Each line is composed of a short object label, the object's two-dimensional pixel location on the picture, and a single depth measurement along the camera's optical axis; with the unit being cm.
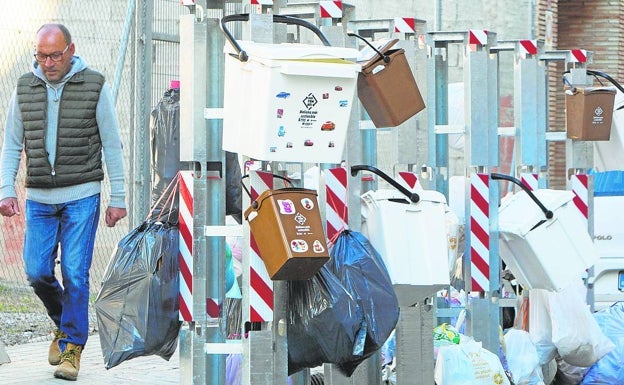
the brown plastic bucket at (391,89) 1360
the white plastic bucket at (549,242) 1662
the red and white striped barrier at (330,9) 1392
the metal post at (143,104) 2166
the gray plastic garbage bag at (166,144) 1416
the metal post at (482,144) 1686
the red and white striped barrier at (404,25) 1653
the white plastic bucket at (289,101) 1174
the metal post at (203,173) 1298
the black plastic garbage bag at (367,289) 1237
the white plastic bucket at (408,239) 1387
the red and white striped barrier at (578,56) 1905
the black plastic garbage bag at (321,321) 1216
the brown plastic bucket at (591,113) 1847
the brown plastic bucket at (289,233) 1159
